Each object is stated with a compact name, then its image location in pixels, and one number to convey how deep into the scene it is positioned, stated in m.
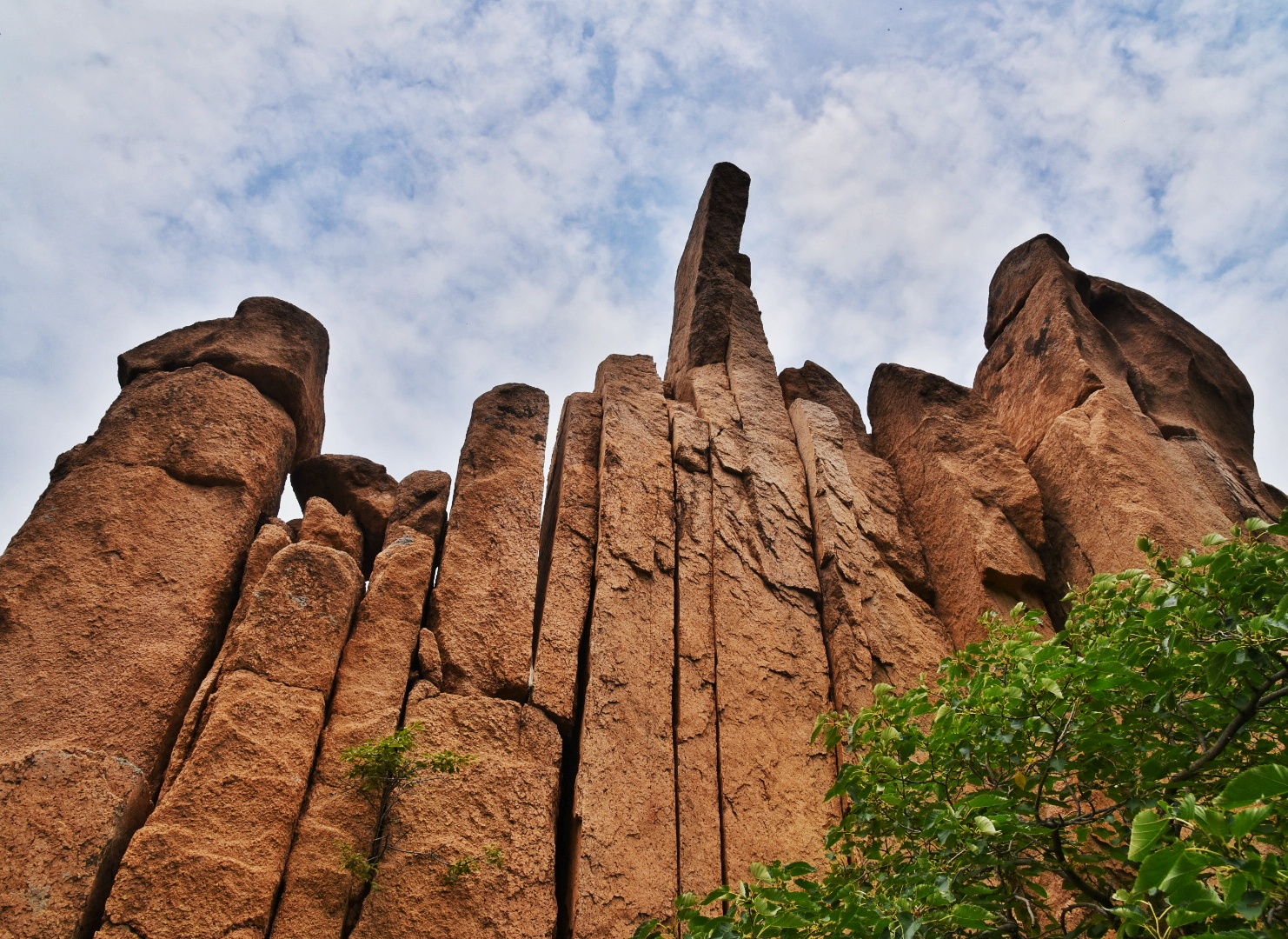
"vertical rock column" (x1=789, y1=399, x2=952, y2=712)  8.04
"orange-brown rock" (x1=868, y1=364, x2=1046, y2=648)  9.06
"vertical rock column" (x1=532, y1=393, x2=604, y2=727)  7.21
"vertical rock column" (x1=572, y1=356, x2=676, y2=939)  6.14
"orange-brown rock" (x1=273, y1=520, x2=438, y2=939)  5.64
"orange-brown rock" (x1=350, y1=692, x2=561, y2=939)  5.73
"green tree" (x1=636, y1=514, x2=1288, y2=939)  4.08
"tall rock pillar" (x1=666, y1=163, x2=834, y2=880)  6.94
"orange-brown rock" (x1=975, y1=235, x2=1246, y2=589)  8.81
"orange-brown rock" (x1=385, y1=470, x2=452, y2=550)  8.20
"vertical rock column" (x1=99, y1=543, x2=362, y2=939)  5.27
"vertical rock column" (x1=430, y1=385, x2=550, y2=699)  7.20
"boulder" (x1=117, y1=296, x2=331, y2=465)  8.66
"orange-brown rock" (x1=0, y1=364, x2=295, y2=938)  5.38
